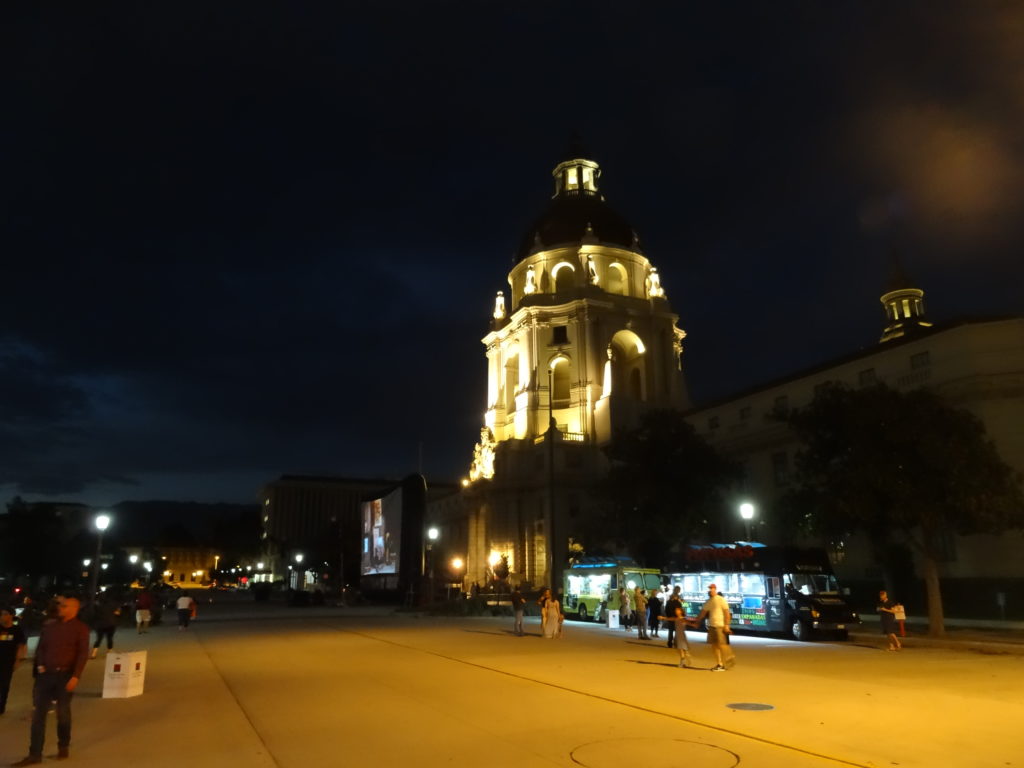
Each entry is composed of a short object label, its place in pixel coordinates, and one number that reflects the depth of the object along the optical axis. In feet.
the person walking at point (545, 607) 89.81
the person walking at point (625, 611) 106.63
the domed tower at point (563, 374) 221.46
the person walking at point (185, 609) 109.70
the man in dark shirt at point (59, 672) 30.30
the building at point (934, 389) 109.29
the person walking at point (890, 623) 75.82
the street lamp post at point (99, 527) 99.30
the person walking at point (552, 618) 89.10
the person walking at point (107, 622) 72.79
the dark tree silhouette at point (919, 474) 90.63
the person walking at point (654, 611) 92.48
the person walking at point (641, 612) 87.74
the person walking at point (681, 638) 62.23
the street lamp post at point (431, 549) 194.59
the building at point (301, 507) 471.62
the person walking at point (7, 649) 40.45
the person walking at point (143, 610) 102.83
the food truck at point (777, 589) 88.22
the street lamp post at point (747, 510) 113.50
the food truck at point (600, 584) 119.75
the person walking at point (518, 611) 95.76
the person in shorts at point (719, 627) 59.00
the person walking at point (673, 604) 69.92
